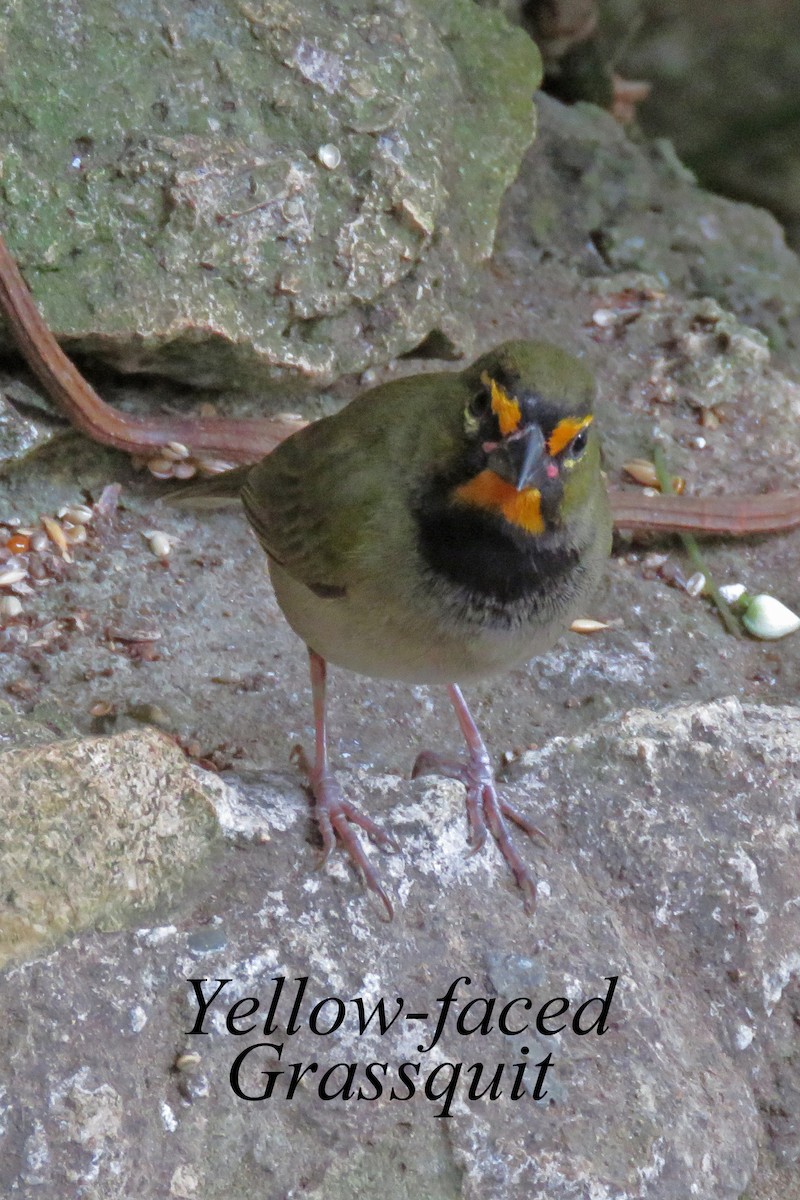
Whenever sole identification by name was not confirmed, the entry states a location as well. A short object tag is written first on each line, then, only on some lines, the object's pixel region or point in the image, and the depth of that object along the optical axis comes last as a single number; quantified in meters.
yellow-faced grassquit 5.97
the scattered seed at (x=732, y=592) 9.39
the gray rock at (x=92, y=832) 5.14
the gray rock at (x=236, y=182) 8.19
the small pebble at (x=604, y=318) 10.98
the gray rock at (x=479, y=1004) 5.02
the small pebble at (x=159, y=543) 8.94
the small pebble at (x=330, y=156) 8.80
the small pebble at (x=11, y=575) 8.26
